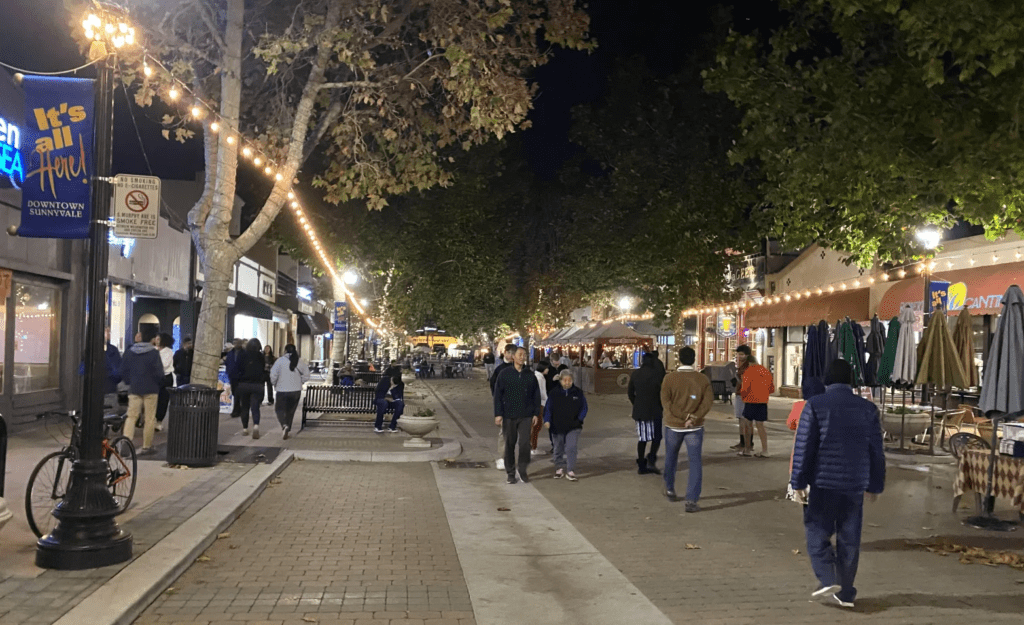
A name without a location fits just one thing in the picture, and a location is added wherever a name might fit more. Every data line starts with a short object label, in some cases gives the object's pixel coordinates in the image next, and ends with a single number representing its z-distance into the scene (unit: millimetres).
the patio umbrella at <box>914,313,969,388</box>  13312
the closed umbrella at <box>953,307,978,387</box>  13438
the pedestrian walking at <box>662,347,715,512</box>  9859
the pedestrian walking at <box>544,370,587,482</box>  12188
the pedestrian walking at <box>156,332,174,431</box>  15078
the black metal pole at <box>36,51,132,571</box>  6449
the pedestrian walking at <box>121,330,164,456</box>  12266
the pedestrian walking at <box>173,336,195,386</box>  17953
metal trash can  11664
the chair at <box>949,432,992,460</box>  9877
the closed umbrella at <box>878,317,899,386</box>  15102
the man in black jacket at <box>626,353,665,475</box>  12289
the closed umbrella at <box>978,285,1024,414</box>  8914
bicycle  7207
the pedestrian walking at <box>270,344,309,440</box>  15742
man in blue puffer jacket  6016
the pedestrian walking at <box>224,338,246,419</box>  16639
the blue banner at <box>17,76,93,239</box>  8148
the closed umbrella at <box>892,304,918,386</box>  14531
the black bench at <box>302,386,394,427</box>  18672
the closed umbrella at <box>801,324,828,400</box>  14695
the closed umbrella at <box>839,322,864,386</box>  15461
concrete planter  15234
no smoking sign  8414
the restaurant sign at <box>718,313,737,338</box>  37656
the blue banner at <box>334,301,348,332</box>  30516
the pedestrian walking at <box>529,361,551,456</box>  14238
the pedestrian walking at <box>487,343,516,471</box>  12445
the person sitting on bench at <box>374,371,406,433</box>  17766
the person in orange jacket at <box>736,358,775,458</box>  14383
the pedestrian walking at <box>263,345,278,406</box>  19983
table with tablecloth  8734
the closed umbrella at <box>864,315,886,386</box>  15633
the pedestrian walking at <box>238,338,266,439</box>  15906
